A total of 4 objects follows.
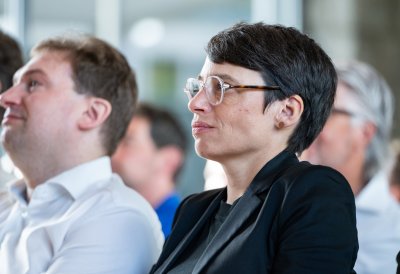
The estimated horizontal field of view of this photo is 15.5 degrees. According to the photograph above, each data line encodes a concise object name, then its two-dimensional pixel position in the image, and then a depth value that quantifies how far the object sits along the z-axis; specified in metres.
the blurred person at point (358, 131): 6.14
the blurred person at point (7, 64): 5.70
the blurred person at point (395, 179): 7.50
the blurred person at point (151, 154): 7.96
